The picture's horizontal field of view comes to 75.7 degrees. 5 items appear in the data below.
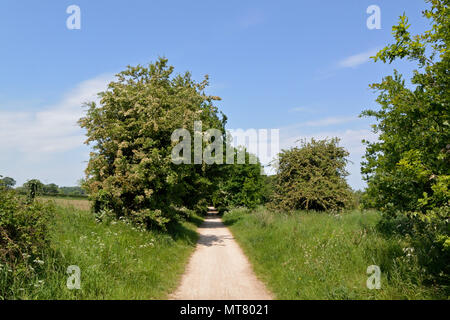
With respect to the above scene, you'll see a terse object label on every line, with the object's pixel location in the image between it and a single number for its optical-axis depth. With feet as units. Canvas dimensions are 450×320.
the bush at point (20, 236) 19.49
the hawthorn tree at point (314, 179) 68.64
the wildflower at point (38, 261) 20.72
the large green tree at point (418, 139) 18.47
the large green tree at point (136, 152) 45.88
